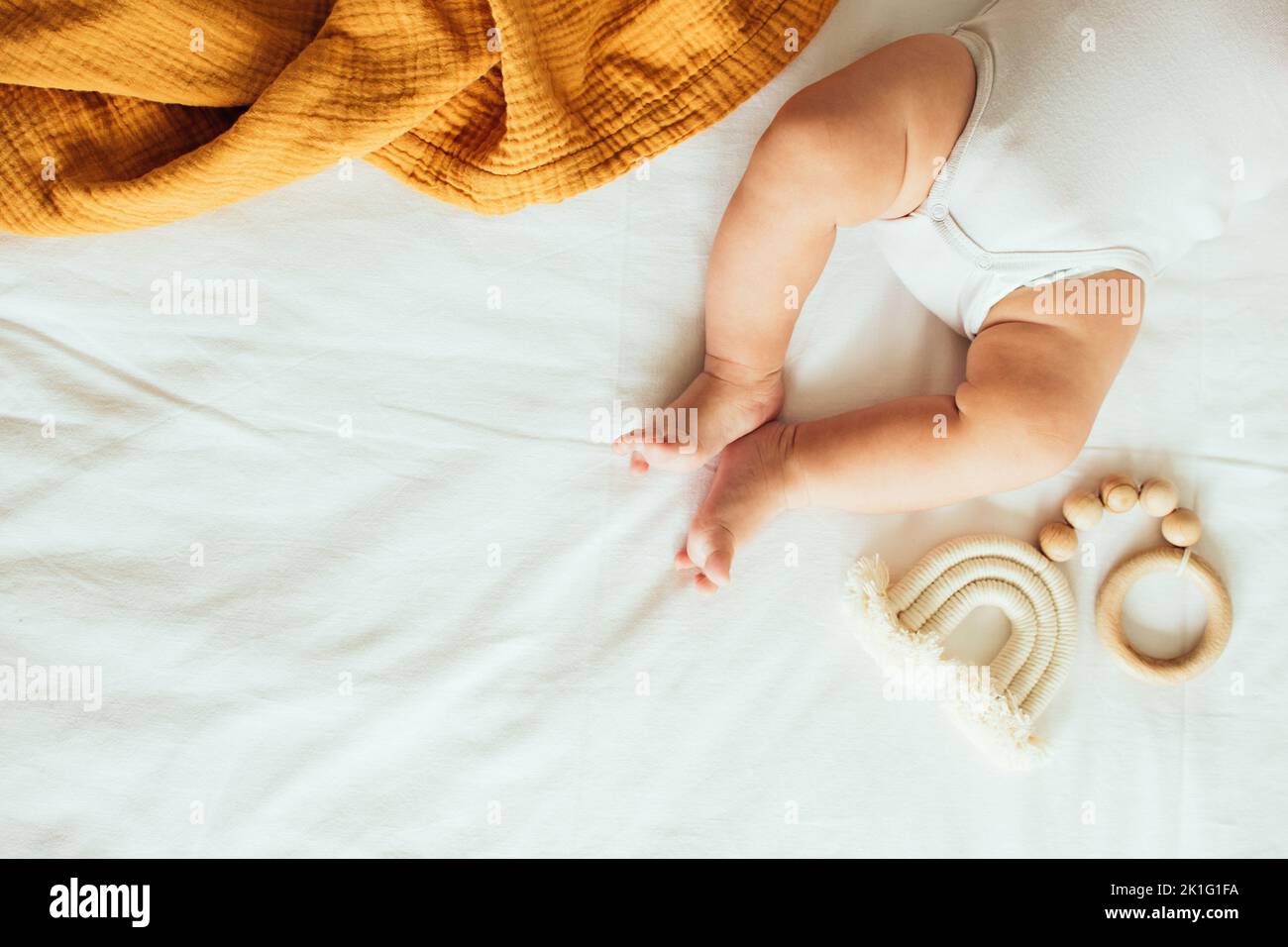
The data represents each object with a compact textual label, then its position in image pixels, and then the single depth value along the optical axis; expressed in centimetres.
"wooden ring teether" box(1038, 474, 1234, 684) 96
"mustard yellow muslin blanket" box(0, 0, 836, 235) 83
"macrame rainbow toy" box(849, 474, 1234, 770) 95
